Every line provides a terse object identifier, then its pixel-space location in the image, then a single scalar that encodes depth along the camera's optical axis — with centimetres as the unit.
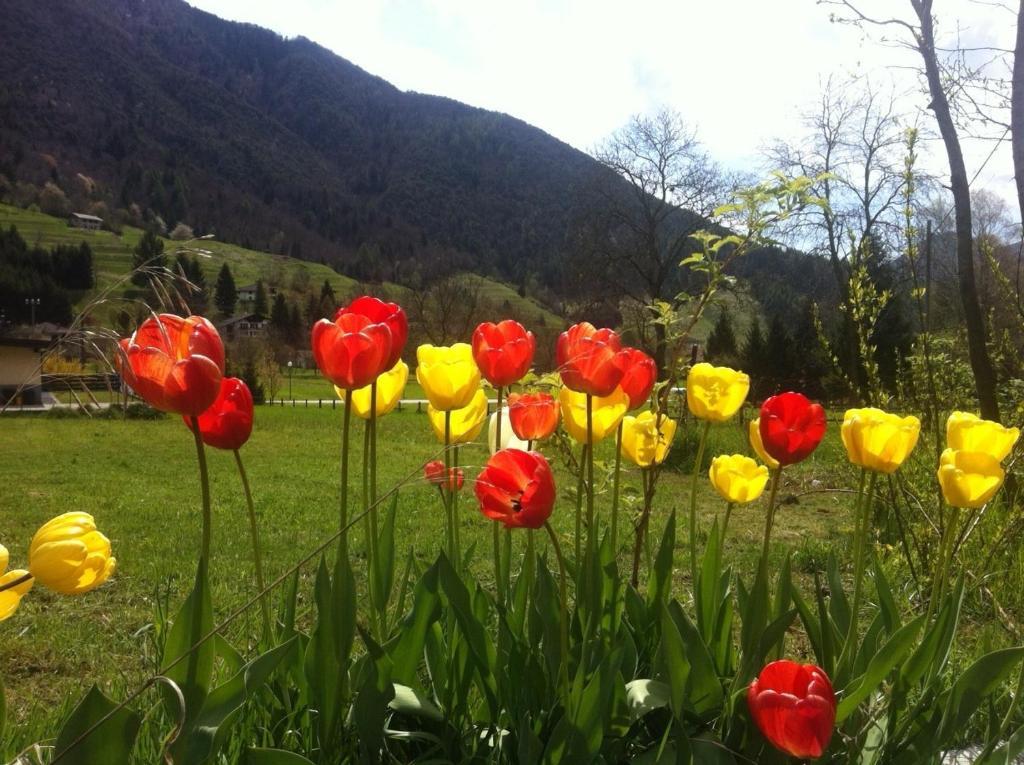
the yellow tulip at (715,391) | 146
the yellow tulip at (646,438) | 159
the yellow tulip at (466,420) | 141
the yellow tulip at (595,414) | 129
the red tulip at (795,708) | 86
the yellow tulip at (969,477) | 114
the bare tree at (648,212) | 2116
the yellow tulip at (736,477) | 153
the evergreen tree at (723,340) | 2400
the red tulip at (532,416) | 128
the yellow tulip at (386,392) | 129
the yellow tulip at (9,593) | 89
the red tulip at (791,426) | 121
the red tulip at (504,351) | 122
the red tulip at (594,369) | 110
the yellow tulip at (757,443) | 131
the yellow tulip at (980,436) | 117
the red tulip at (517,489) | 93
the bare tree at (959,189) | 433
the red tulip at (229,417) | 106
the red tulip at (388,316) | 105
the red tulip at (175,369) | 83
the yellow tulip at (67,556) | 88
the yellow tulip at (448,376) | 125
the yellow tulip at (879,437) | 127
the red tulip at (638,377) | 123
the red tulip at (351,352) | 100
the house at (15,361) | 1891
